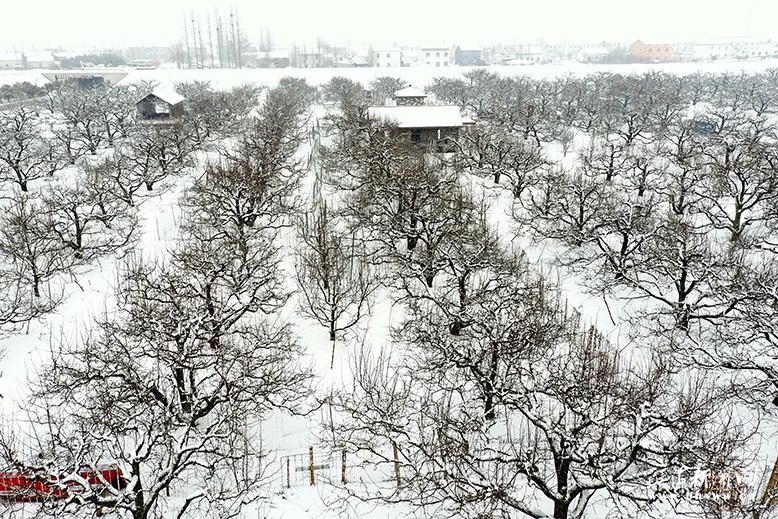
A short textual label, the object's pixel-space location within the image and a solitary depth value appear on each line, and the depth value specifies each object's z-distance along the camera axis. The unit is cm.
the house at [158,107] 5747
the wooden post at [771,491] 992
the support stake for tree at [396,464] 1172
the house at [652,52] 13350
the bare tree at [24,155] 3603
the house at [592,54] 13580
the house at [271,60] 12640
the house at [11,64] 12785
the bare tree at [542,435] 1039
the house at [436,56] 14638
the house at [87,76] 8719
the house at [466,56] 14212
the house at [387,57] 13262
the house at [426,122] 4350
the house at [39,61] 12850
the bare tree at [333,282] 1964
